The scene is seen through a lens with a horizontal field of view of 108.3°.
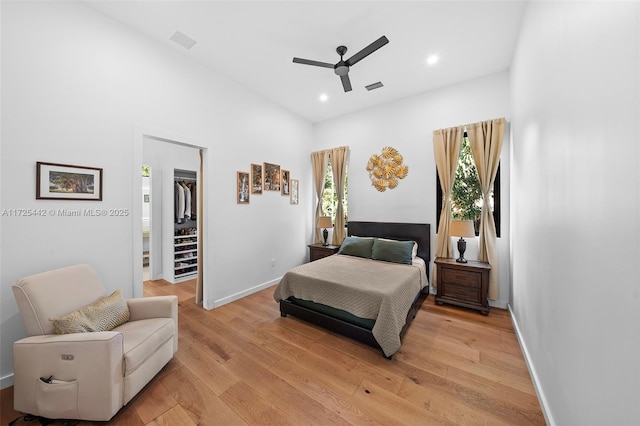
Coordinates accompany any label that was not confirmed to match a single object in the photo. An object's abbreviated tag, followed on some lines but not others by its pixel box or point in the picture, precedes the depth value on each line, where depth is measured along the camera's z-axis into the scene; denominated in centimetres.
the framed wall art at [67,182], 204
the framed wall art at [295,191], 482
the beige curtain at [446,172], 363
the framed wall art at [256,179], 396
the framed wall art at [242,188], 372
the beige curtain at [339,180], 479
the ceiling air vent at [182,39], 270
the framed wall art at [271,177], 421
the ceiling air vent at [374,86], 366
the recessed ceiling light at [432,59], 306
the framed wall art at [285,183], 458
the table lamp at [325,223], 472
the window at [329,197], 510
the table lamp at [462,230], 315
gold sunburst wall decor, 418
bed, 229
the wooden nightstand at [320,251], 447
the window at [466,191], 363
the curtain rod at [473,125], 331
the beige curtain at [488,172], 330
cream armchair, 154
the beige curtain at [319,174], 508
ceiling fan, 228
